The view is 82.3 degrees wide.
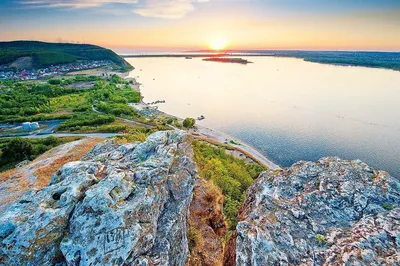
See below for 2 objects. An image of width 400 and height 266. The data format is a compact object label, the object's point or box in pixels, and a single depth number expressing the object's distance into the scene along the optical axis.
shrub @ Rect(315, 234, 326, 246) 8.62
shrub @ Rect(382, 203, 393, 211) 9.26
